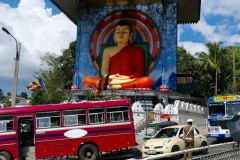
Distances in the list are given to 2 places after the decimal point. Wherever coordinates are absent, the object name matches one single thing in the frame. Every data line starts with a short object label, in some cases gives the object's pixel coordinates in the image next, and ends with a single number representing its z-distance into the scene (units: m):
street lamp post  19.64
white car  14.94
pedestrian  13.09
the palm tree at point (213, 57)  56.78
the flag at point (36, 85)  29.67
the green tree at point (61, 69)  57.83
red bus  16.06
